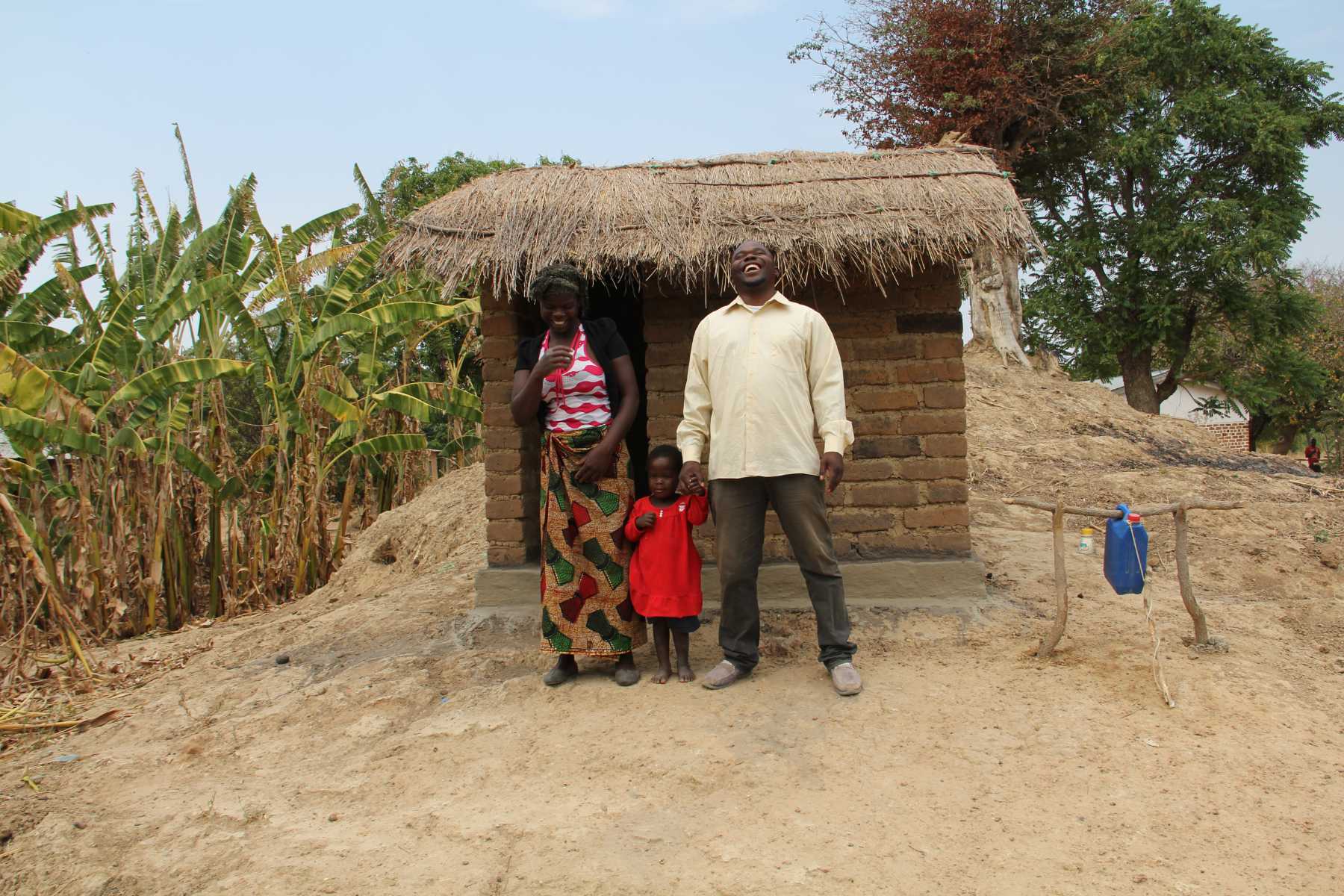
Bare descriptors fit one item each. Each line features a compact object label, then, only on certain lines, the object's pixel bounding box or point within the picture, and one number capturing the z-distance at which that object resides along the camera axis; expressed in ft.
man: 11.78
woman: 12.59
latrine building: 14.24
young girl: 12.55
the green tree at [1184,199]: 49.26
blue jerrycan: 11.95
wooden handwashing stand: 12.50
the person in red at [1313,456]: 49.65
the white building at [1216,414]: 61.46
